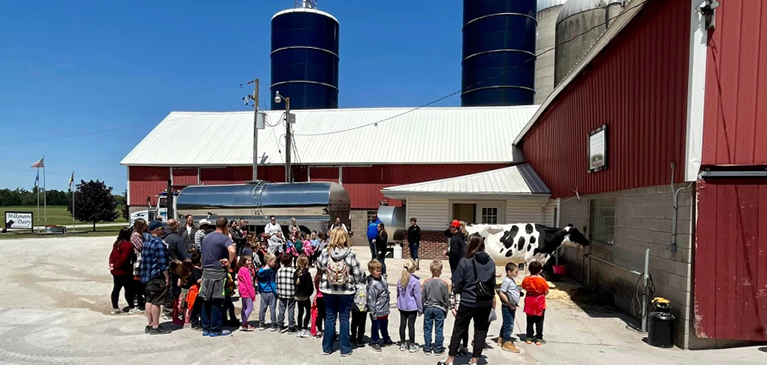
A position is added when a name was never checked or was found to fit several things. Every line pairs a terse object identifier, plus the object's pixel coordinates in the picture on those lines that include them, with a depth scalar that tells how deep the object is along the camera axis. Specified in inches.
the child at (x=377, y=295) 246.7
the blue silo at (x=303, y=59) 1627.7
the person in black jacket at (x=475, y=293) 218.2
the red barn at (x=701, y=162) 252.2
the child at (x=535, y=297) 266.2
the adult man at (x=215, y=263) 269.0
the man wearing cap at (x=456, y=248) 363.9
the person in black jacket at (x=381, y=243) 512.3
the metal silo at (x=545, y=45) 1422.2
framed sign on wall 397.1
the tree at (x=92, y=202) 1610.5
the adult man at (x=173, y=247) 329.4
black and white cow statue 468.1
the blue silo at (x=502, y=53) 1434.5
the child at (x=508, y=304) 253.2
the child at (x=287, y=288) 277.1
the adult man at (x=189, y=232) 439.2
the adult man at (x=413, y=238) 578.9
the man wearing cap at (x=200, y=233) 391.9
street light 959.0
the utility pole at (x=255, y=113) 959.6
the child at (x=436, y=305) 243.0
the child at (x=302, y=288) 271.0
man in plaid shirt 276.8
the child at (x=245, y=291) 285.9
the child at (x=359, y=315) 247.4
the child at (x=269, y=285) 284.2
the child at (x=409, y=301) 249.3
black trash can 264.7
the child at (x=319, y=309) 273.8
